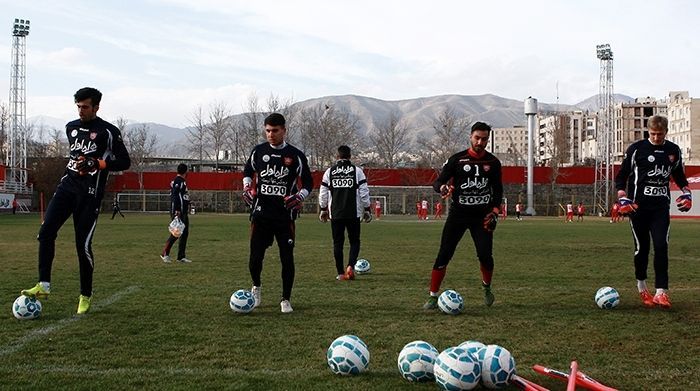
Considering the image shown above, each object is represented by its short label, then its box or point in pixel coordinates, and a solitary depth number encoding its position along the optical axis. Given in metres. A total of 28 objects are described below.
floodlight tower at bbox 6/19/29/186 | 61.00
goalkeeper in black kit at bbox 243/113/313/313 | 7.67
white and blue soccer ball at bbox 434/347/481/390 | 4.43
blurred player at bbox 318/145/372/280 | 11.03
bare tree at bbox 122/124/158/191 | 81.25
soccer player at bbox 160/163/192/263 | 13.88
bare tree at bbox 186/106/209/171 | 89.88
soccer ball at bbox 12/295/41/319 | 6.86
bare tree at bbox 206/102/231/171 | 88.50
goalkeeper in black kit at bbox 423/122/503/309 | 7.86
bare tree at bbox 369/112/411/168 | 96.06
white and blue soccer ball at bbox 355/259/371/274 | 11.85
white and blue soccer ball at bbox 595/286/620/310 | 7.79
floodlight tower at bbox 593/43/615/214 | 63.03
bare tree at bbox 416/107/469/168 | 86.44
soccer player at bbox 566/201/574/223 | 46.25
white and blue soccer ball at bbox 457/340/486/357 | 4.63
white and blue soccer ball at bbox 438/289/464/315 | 7.37
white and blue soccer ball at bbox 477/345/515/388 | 4.52
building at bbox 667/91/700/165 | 120.44
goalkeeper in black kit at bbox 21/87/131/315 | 7.32
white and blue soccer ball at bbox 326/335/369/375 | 4.87
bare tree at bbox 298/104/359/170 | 86.36
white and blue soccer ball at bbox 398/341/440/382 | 4.70
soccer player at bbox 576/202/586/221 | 48.31
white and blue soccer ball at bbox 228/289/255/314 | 7.30
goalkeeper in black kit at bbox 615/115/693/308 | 8.09
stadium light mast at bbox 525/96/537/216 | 63.94
